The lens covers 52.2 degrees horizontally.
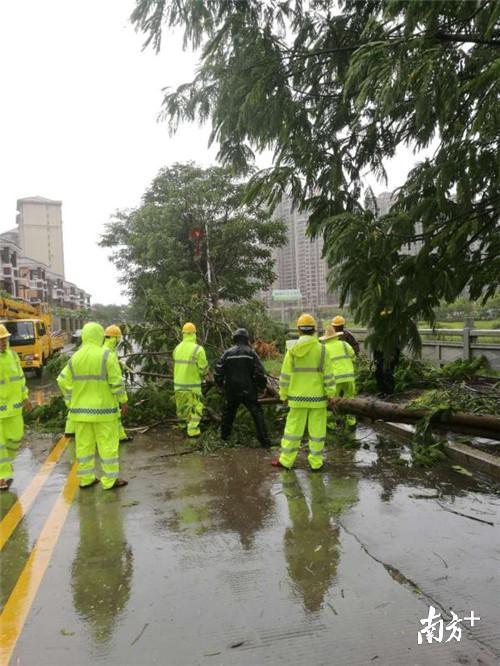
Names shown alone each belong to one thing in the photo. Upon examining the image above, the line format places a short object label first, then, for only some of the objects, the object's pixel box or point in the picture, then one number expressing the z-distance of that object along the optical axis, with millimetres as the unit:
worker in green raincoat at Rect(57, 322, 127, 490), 5254
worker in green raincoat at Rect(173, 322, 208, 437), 7457
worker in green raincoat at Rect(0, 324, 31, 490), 5496
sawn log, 5664
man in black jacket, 6738
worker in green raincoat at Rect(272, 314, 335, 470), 5656
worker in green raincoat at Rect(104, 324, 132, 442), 8344
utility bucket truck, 17688
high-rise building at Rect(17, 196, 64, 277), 134500
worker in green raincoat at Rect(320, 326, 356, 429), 7551
